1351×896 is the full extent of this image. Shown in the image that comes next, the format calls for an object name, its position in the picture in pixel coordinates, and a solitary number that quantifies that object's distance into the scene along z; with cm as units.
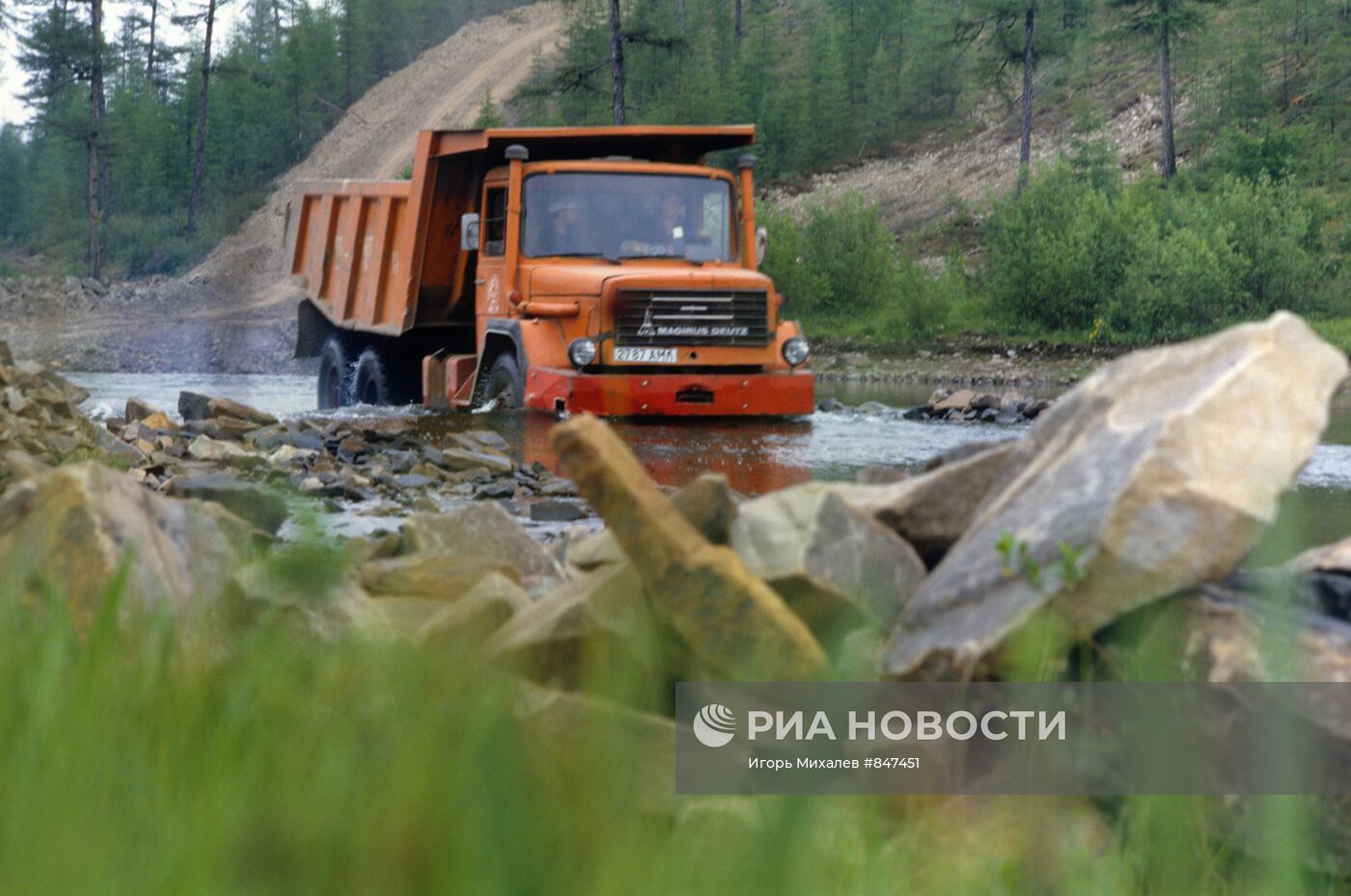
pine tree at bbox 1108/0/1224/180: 4438
